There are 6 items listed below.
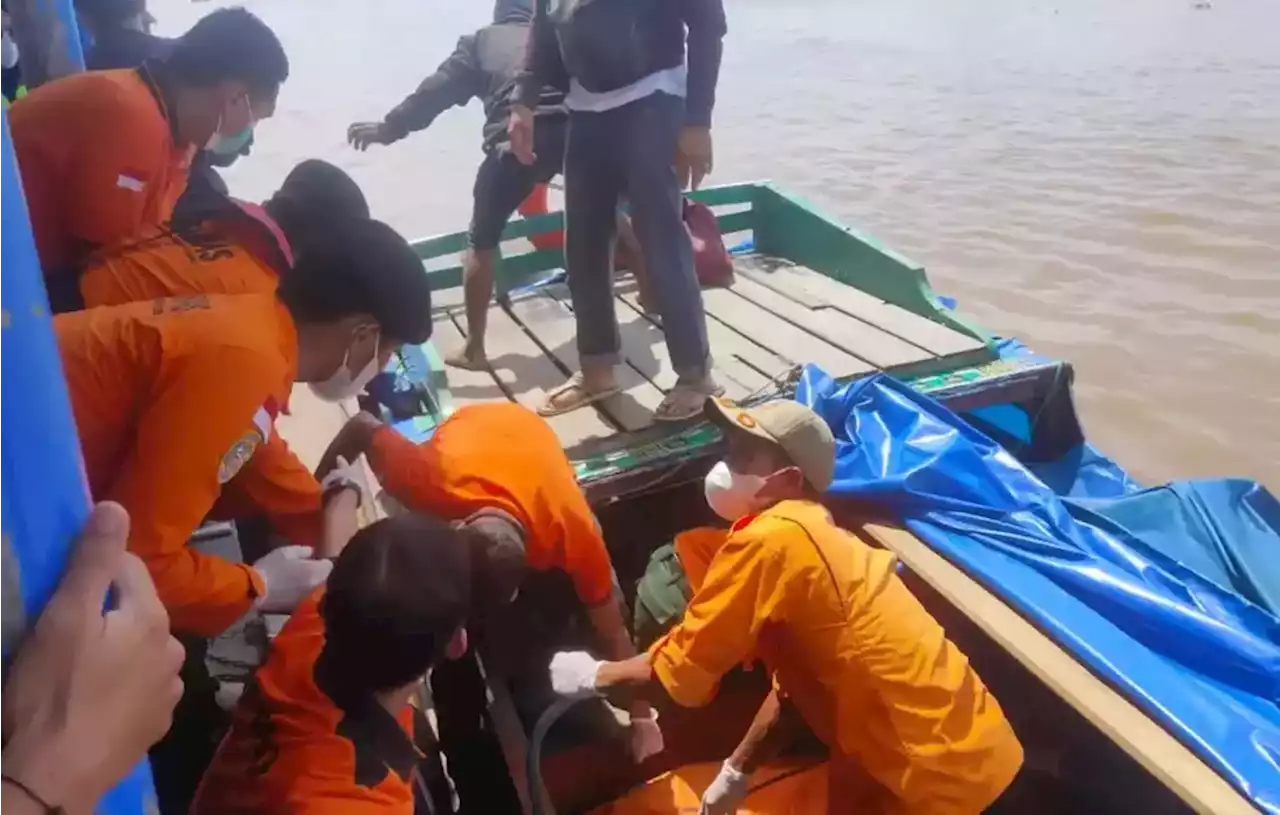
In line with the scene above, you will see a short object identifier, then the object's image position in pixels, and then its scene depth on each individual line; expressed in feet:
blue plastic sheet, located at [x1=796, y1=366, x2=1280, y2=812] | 7.32
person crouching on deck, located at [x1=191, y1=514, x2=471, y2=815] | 5.76
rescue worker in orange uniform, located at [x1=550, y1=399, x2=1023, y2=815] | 6.76
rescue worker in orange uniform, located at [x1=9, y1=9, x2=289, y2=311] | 7.68
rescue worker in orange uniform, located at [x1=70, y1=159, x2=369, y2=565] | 6.57
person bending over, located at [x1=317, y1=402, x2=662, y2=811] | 7.66
